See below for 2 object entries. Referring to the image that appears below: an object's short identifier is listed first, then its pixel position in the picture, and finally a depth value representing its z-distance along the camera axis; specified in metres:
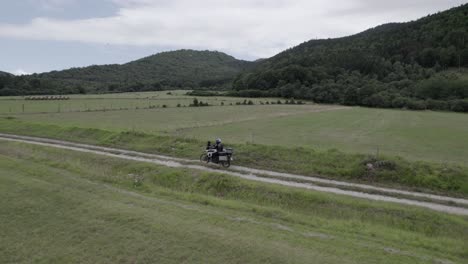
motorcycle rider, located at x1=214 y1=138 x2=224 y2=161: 24.05
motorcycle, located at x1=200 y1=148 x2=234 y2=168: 24.00
